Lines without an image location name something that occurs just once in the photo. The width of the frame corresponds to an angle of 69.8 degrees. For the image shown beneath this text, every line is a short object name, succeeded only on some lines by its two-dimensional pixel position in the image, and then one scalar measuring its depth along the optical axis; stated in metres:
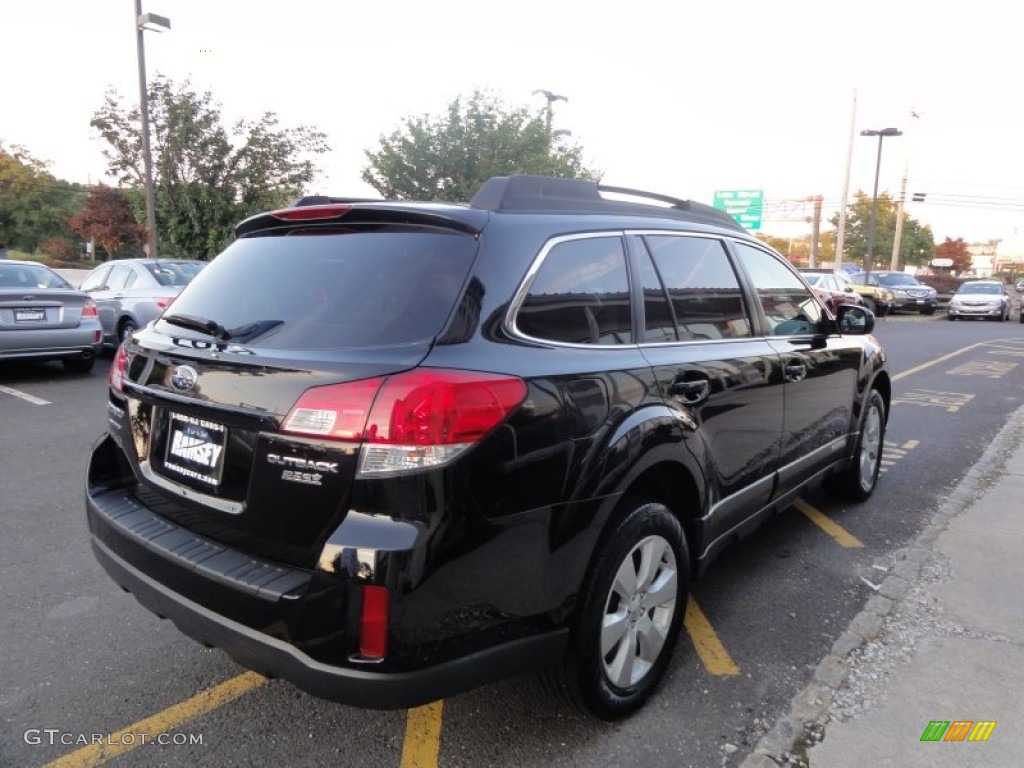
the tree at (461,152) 20.91
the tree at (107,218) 30.70
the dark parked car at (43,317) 8.54
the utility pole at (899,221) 47.12
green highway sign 35.75
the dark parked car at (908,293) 29.12
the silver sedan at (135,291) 10.42
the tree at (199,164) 18.53
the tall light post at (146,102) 15.13
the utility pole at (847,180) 35.59
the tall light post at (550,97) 22.41
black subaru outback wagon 1.92
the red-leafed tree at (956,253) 83.75
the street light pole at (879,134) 35.95
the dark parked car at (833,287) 20.61
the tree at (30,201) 40.44
